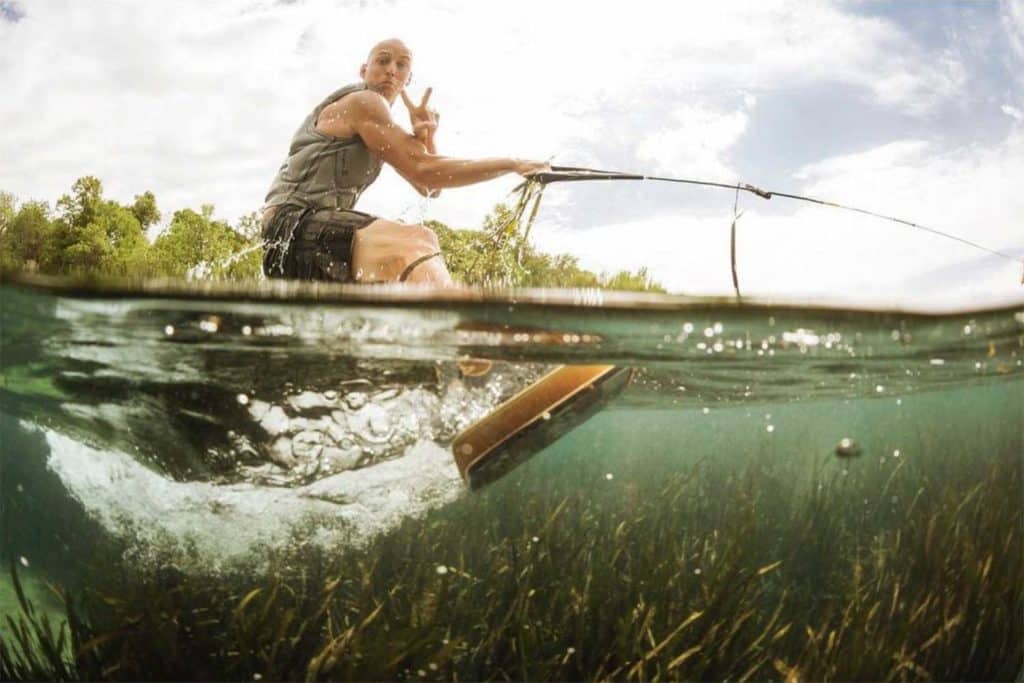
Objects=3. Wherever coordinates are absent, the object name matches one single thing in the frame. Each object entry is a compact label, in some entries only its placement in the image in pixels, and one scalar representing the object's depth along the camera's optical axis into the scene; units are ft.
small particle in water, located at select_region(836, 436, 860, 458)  10.82
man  7.55
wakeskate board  8.34
